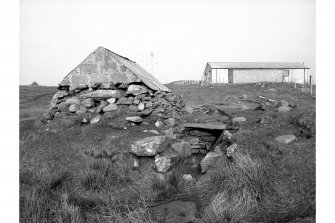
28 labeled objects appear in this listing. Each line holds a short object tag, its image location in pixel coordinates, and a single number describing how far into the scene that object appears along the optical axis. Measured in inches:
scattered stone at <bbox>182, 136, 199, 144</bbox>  271.4
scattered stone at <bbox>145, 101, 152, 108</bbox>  311.6
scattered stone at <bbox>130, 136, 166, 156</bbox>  231.3
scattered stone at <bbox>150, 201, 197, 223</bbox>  140.3
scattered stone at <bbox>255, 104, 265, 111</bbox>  344.2
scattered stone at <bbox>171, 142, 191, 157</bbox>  242.3
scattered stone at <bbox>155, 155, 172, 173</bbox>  217.6
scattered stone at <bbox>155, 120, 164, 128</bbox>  285.9
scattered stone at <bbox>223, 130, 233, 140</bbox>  244.2
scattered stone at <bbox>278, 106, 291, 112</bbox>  334.0
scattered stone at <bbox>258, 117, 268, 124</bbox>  273.4
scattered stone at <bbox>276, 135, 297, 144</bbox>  221.0
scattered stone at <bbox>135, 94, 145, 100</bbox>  317.4
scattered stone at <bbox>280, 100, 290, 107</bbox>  371.9
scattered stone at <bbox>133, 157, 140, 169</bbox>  222.1
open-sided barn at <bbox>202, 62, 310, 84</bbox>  1364.4
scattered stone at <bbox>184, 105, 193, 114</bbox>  365.2
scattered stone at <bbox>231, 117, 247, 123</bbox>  289.8
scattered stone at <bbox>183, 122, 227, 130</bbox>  276.2
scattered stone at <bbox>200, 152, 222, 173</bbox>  213.5
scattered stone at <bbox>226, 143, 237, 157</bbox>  210.2
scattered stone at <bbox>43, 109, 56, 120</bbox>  317.2
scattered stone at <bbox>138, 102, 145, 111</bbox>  308.7
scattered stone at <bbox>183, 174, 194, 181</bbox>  204.2
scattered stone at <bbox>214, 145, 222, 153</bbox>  233.5
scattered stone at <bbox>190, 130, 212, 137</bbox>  285.6
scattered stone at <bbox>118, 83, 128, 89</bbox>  327.3
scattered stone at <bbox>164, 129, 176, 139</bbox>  264.2
